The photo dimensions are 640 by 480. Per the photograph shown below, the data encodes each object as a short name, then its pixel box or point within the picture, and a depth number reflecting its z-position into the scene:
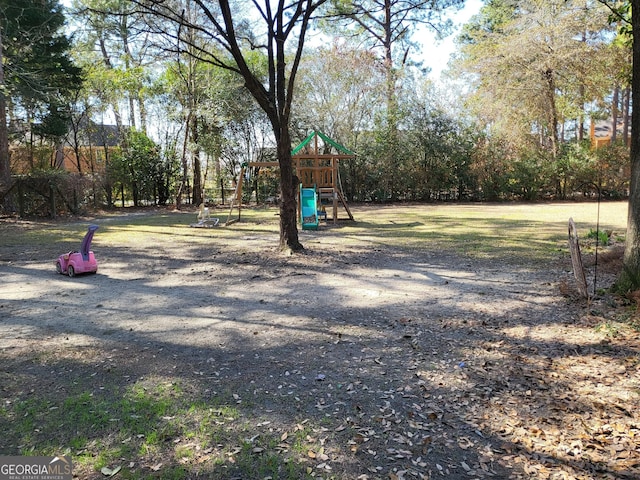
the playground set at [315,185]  12.20
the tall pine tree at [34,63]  13.73
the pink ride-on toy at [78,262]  6.70
